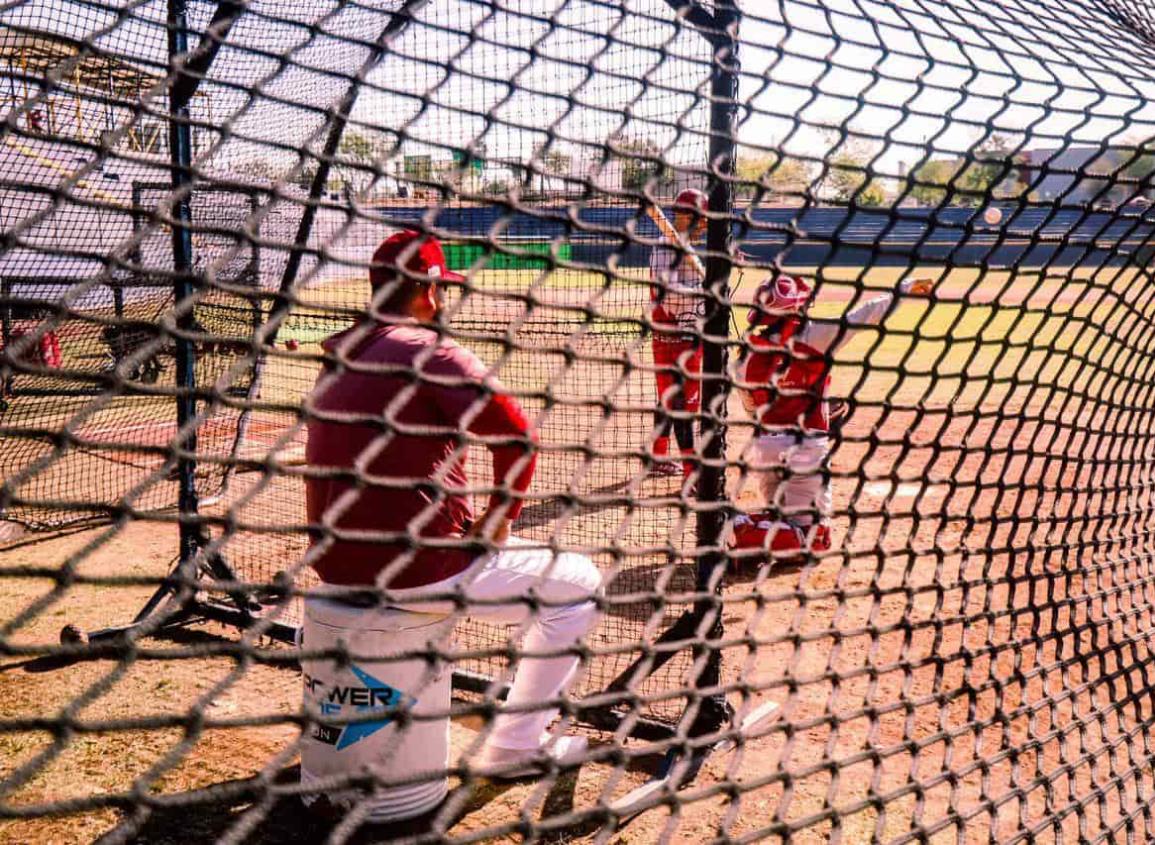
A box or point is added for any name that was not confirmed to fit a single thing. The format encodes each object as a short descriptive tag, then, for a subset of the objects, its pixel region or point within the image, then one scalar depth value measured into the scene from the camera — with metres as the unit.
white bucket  2.65
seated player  2.49
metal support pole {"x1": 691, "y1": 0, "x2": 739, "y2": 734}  2.54
